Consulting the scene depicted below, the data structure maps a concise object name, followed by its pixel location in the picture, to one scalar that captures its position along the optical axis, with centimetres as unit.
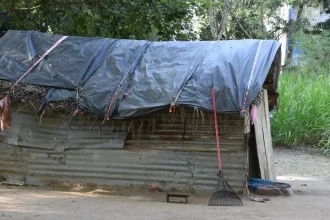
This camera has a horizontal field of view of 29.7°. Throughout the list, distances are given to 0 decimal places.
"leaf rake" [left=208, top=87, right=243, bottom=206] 877
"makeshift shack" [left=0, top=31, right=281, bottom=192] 942
